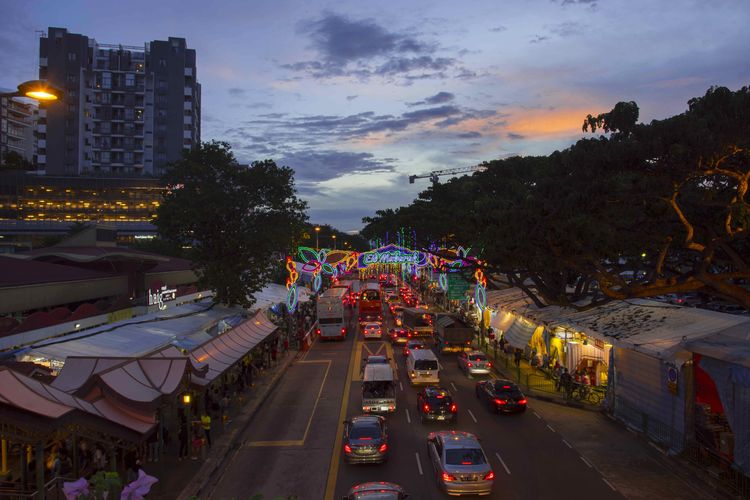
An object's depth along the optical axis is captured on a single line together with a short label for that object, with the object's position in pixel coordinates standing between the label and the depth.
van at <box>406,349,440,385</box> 29.98
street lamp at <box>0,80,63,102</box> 8.84
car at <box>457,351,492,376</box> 32.89
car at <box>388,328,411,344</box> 46.09
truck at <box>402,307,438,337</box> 48.81
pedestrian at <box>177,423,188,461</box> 19.42
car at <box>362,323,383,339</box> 48.90
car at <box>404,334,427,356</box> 37.41
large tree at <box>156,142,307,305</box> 40.22
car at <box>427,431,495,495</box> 14.88
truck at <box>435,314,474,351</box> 40.19
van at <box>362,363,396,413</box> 24.17
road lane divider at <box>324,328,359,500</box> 16.17
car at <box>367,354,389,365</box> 29.97
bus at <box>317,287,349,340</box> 47.66
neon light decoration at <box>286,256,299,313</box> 46.61
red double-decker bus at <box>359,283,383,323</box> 57.78
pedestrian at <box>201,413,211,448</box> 20.52
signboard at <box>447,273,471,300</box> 50.78
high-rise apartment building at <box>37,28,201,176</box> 112.50
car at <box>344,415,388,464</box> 17.58
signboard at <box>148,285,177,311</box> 37.12
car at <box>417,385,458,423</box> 22.44
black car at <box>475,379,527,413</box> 24.06
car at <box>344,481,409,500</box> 12.45
